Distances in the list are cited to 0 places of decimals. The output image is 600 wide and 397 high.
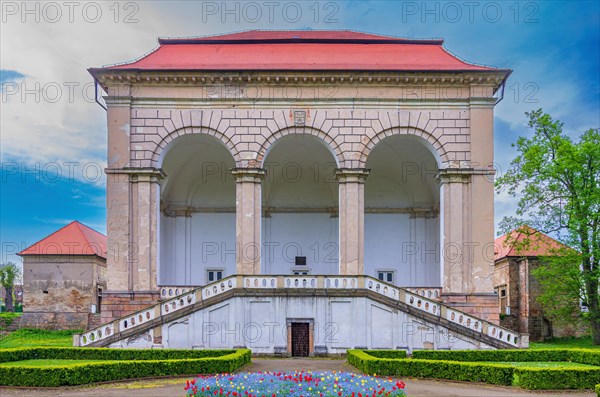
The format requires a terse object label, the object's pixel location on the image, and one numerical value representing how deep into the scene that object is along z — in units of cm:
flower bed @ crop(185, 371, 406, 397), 1227
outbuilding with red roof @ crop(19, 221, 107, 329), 3931
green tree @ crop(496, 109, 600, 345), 3138
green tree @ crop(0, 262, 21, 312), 6400
